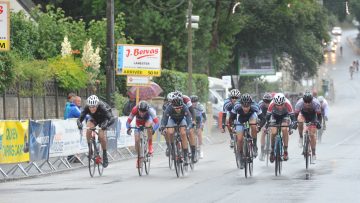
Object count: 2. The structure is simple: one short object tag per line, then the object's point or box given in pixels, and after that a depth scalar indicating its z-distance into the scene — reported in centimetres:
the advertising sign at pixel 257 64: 7006
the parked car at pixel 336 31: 12681
